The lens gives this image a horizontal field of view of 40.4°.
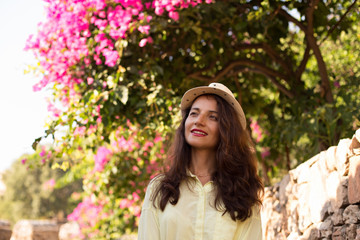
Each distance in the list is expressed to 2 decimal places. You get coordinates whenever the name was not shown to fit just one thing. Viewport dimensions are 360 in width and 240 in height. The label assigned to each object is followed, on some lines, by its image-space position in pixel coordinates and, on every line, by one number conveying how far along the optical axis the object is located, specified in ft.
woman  7.22
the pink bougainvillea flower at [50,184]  29.27
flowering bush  14.99
